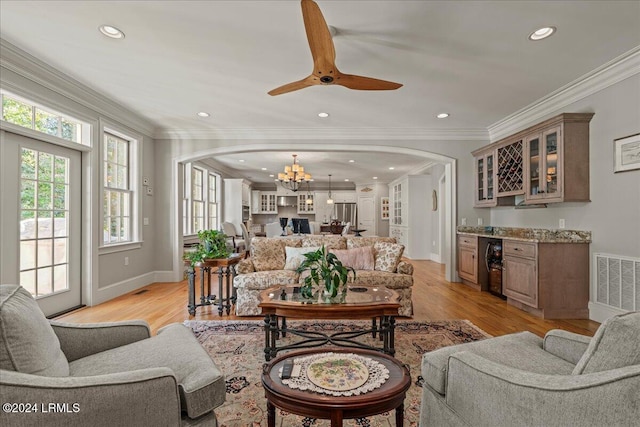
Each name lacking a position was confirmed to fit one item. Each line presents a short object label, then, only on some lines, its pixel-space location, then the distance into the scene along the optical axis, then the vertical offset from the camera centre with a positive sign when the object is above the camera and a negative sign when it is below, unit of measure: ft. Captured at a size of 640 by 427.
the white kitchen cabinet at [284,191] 43.34 +2.91
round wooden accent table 4.11 -2.29
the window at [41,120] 11.05 +3.42
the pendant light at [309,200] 43.88 +1.78
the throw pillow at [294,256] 13.69 -1.71
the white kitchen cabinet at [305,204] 43.98 +1.27
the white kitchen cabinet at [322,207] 43.93 +0.88
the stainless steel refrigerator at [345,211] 43.65 +0.36
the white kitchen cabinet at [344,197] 43.93 +2.17
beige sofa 12.55 -2.18
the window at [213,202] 29.26 +1.05
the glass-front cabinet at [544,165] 13.00 +1.93
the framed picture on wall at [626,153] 10.84 +1.98
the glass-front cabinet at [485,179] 17.35 +1.85
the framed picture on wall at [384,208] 42.22 +0.72
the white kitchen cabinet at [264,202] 42.29 +1.49
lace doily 4.38 -2.22
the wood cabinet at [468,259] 17.39 -2.43
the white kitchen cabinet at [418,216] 30.81 -0.20
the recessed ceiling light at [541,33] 9.26 +4.99
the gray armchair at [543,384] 3.23 -1.98
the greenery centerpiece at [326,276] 8.92 -1.63
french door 10.82 -0.22
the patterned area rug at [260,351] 6.31 -3.78
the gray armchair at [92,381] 3.53 -2.03
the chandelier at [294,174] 26.50 +3.20
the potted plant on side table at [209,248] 12.98 -1.32
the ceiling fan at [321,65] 6.88 +3.71
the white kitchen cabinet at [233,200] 32.58 +1.33
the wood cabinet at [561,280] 12.59 -2.45
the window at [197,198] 25.35 +1.20
